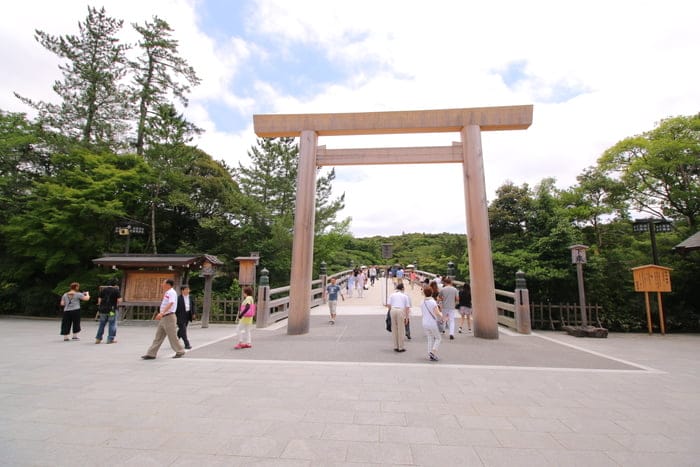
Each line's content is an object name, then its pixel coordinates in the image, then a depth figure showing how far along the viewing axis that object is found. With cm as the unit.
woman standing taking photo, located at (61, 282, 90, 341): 820
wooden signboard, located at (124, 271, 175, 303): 1102
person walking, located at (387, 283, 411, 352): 652
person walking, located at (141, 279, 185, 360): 611
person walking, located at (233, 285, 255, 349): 709
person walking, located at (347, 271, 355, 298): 1888
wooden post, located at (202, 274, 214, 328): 1054
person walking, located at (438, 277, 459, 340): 800
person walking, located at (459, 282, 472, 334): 909
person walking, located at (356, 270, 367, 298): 1859
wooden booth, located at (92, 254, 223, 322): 1085
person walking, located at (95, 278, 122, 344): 791
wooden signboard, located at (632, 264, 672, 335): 945
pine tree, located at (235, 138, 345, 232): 1912
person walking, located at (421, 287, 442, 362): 593
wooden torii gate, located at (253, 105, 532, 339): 827
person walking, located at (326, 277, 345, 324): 1002
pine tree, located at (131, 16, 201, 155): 1778
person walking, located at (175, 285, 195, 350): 699
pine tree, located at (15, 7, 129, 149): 1708
